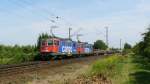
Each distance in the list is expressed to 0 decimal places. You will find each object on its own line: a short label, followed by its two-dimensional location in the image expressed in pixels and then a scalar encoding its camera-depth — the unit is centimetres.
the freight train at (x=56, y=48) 3064
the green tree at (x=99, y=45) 8822
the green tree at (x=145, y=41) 3162
